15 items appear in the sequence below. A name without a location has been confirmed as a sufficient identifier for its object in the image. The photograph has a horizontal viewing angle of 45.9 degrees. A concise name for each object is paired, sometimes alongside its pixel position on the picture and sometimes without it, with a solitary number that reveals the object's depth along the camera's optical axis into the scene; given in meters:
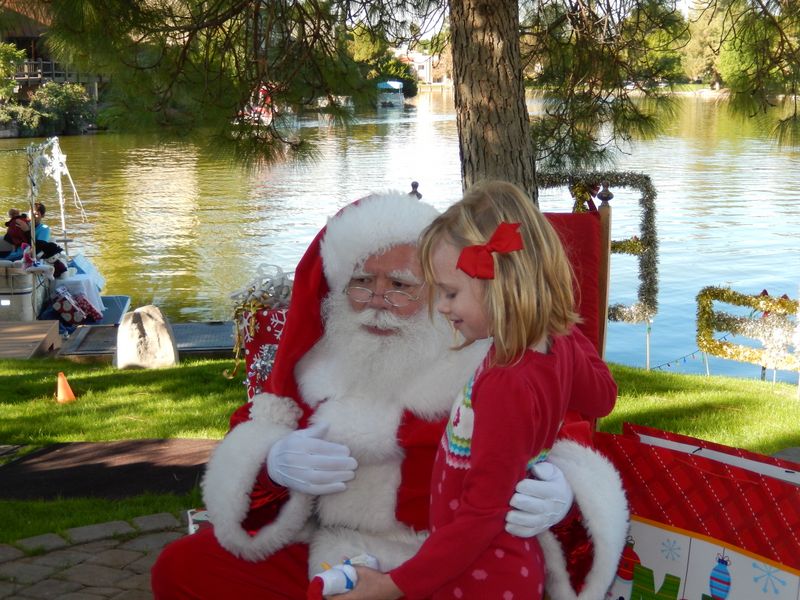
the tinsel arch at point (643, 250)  7.71
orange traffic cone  5.88
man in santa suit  2.23
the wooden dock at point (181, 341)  8.24
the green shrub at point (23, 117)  34.69
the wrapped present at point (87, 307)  10.75
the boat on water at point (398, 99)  55.37
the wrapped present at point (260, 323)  2.77
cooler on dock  10.16
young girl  1.68
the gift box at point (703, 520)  2.02
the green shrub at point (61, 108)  35.44
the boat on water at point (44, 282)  10.20
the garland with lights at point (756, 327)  7.94
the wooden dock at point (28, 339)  8.43
